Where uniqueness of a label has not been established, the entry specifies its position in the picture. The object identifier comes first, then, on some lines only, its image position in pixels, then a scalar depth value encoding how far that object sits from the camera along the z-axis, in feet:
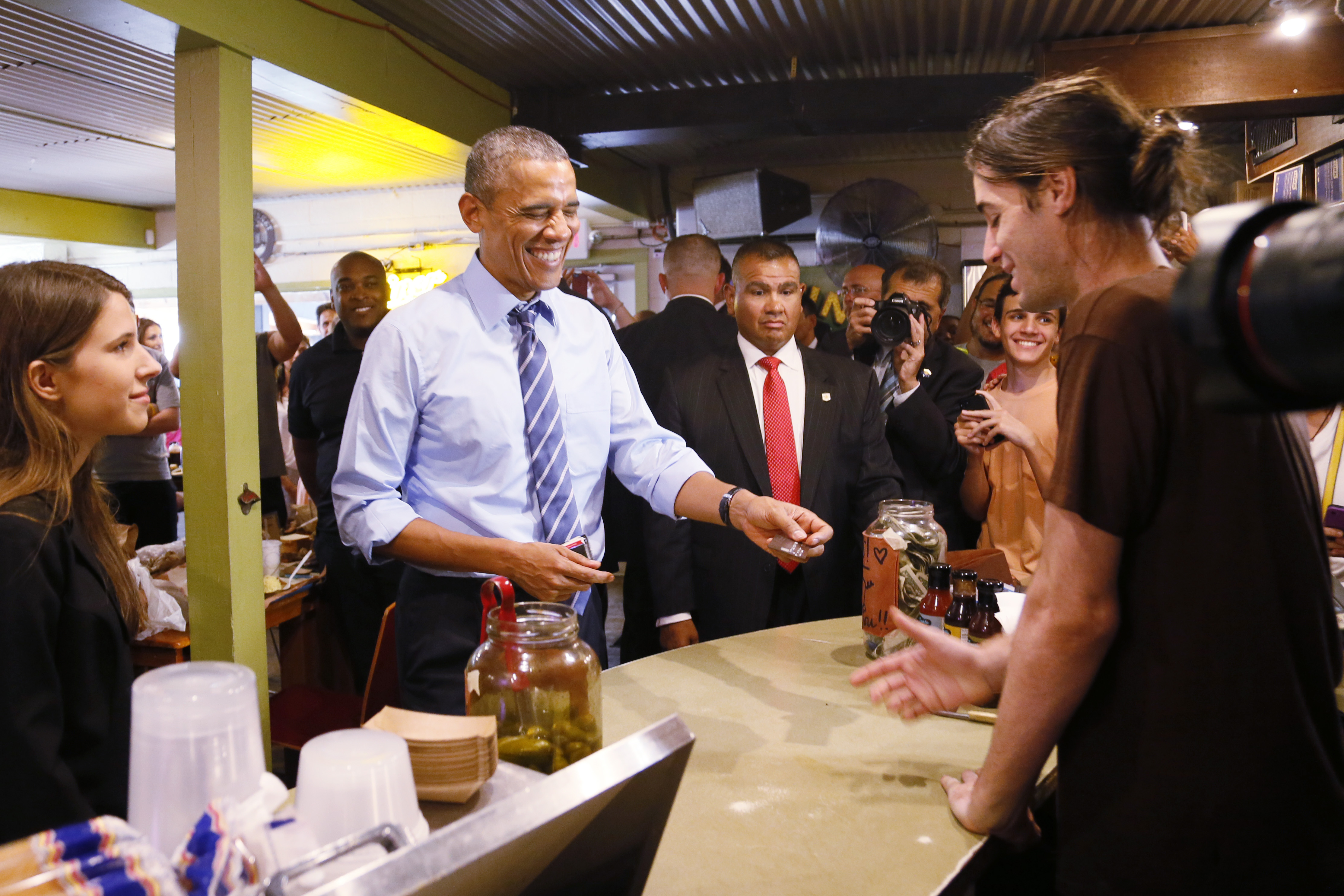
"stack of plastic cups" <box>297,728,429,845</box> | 2.10
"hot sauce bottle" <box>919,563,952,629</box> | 5.21
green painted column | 9.58
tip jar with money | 5.52
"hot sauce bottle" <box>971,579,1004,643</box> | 5.04
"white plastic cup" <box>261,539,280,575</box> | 11.06
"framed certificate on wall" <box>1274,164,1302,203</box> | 15.11
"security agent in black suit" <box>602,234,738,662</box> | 11.33
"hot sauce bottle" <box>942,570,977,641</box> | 5.16
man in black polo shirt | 11.20
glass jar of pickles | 3.50
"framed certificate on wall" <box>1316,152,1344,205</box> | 13.53
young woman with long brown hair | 3.76
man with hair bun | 2.94
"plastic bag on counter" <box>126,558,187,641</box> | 8.71
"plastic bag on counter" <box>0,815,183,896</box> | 1.65
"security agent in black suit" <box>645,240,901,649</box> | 8.27
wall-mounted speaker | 22.59
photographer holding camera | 9.53
